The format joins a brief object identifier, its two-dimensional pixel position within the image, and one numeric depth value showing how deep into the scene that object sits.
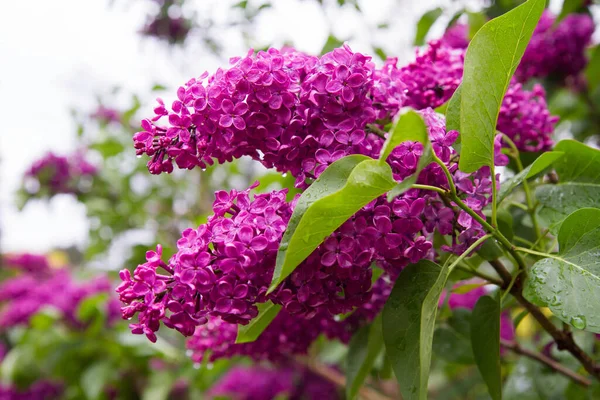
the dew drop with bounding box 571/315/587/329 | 0.55
